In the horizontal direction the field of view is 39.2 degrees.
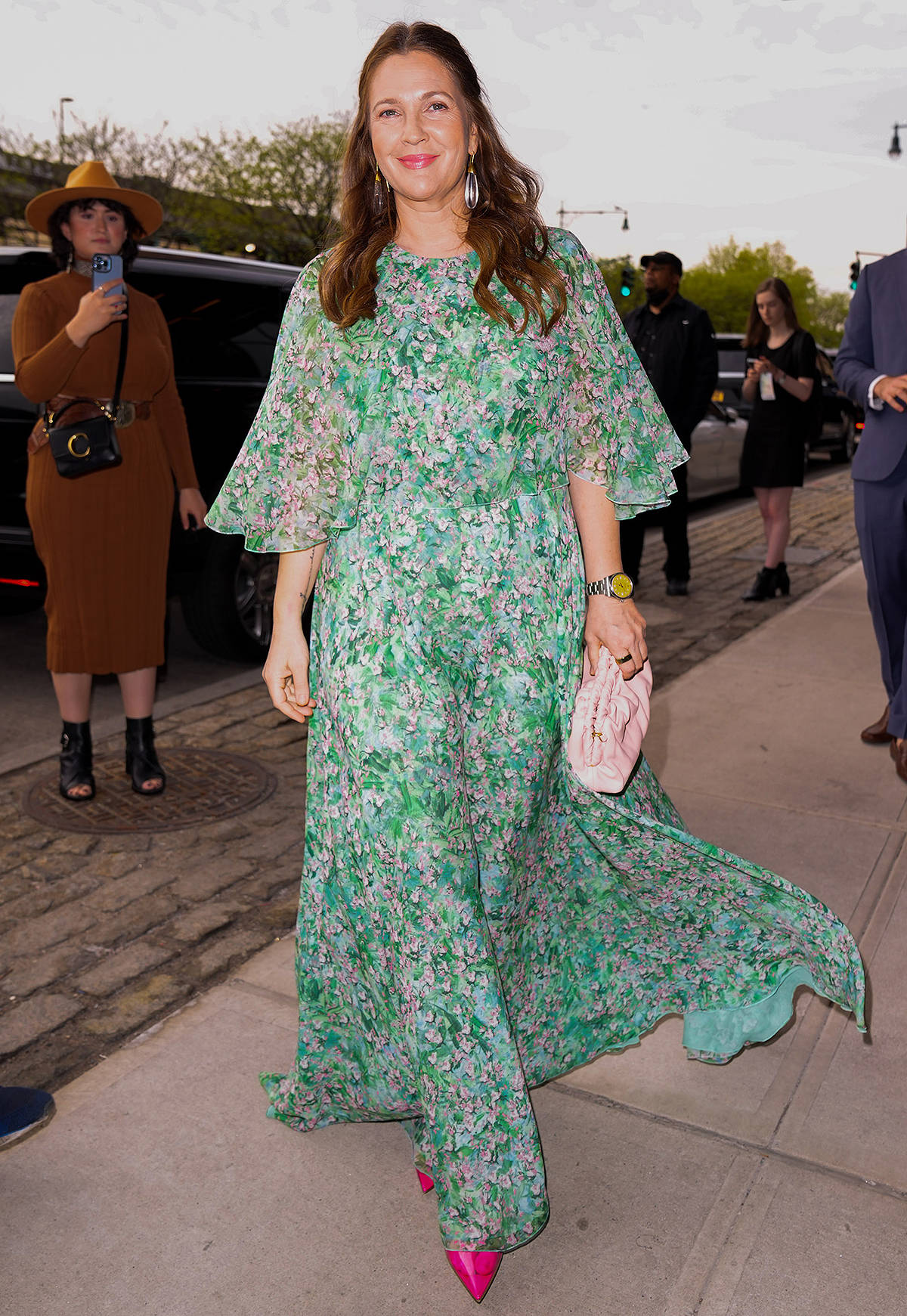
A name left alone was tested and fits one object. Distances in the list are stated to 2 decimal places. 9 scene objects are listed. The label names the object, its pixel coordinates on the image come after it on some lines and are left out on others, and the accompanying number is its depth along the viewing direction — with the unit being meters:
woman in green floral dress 2.36
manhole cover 4.73
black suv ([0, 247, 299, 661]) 5.88
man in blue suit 5.11
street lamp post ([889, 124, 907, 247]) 60.62
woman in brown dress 4.57
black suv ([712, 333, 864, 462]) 16.23
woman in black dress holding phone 8.91
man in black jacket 8.41
